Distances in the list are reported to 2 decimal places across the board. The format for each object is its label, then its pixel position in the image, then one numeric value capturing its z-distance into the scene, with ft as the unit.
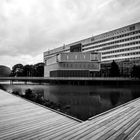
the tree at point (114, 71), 177.09
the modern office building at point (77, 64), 185.26
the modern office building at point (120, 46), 202.08
